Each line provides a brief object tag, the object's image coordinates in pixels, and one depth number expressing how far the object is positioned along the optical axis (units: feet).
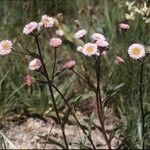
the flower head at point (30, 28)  1.82
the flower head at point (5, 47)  1.87
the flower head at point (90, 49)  1.86
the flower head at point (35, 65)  1.88
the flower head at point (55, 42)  1.94
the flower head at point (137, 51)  1.89
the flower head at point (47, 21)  1.87
